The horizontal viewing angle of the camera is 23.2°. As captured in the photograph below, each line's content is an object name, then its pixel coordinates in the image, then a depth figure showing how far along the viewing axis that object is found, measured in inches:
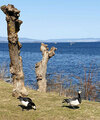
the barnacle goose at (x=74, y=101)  491.5
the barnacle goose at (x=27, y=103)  484.8
